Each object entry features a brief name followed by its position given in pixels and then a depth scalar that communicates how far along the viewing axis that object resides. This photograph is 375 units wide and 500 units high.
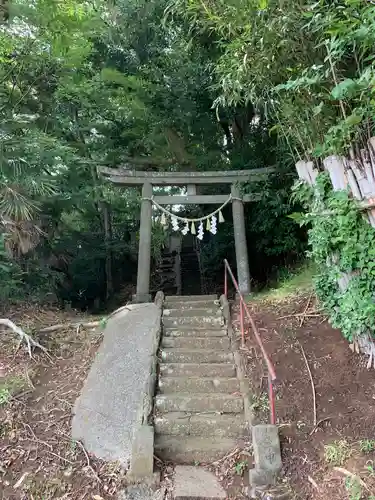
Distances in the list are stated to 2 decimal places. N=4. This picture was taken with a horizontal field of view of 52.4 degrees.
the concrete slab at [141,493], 3.30
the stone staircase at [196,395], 3.83
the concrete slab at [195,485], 3.30
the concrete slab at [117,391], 3.94
